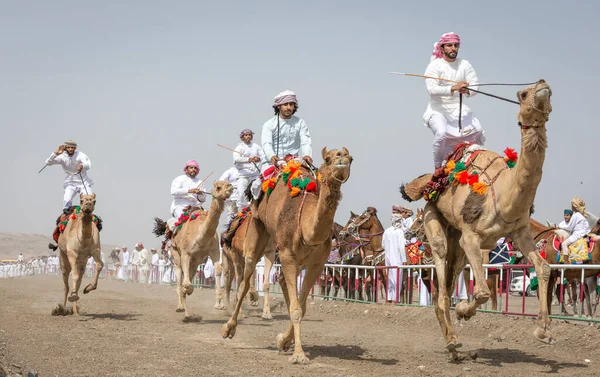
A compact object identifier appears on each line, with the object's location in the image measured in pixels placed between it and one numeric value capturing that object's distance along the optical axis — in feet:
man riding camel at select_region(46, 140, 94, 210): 58.65
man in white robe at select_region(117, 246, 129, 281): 167.73
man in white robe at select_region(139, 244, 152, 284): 150.10
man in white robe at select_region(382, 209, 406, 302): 64.64
